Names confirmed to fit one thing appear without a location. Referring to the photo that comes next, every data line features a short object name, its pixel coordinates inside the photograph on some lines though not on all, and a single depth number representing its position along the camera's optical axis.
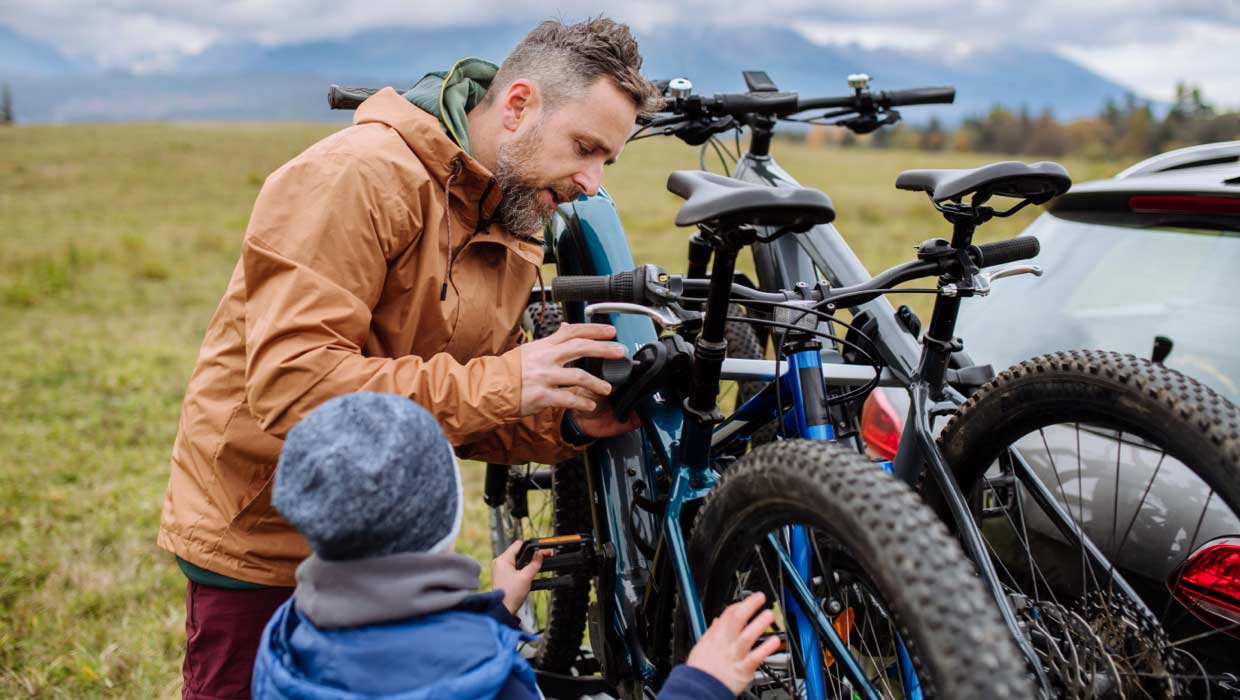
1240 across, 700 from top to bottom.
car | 2.04
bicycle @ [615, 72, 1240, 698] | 1.65
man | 1.89
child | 1.35
